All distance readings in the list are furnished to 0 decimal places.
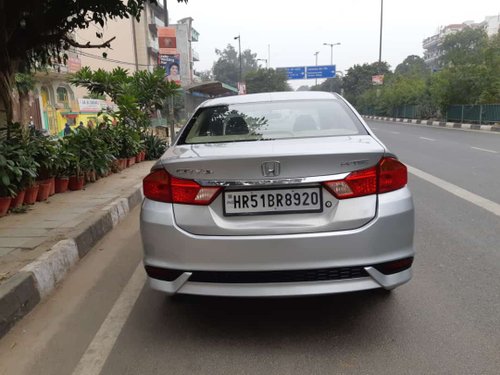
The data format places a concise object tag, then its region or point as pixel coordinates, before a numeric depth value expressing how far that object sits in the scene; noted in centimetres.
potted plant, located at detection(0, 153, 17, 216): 549
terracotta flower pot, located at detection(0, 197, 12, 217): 558
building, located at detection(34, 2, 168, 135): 2414
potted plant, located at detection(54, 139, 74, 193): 695
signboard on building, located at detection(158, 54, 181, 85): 1303
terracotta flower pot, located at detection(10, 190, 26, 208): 589
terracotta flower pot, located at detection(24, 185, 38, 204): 618
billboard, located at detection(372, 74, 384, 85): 5121
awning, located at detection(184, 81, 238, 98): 2767
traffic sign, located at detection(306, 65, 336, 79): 5209
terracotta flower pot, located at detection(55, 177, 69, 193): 721
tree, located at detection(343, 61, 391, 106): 7058
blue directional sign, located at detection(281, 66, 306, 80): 5209
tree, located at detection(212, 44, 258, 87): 10850
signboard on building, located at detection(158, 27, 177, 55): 1325
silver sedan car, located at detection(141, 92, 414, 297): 259
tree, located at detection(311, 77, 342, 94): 9422
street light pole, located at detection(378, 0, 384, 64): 4359
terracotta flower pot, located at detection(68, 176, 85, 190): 754
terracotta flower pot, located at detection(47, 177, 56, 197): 686
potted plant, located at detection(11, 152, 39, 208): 593
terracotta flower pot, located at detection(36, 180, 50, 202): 652
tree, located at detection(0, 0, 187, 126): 632
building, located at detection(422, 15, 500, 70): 9880
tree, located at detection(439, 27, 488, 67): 2616
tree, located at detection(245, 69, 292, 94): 7038
